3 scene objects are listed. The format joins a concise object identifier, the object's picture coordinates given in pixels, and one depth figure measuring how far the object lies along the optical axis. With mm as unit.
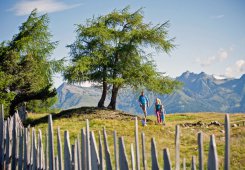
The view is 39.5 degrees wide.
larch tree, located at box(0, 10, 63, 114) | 28047
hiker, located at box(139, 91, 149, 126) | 21391
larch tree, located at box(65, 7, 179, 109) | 28703
